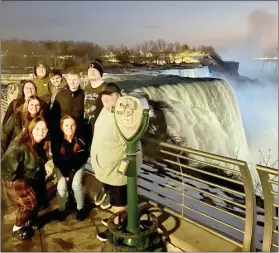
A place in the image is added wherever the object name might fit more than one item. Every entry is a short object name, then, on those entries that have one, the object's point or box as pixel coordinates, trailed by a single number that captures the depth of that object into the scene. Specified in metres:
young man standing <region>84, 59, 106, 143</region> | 2.84
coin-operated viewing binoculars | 2.34
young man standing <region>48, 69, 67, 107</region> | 2.83
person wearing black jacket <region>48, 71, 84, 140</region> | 2.85
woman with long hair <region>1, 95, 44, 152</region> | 2.72
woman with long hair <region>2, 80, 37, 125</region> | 2.76
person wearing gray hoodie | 2.61
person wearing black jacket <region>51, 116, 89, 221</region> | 2.84
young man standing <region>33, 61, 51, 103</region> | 2.80
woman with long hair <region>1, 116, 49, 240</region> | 2.66
